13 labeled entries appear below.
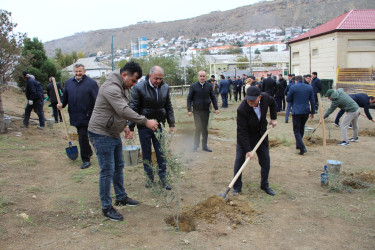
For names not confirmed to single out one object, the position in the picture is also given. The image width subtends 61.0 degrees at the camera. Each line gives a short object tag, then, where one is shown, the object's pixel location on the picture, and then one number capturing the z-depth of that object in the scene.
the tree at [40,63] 20.02
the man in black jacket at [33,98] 9.58
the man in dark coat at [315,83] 12.98
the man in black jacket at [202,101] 7.53
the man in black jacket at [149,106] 4.80
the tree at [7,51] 8.78
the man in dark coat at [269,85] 13.88
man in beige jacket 3.74
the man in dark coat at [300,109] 7.28
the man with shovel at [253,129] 4.64
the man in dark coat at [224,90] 18.11
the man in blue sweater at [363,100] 8.56
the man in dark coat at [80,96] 5.82
